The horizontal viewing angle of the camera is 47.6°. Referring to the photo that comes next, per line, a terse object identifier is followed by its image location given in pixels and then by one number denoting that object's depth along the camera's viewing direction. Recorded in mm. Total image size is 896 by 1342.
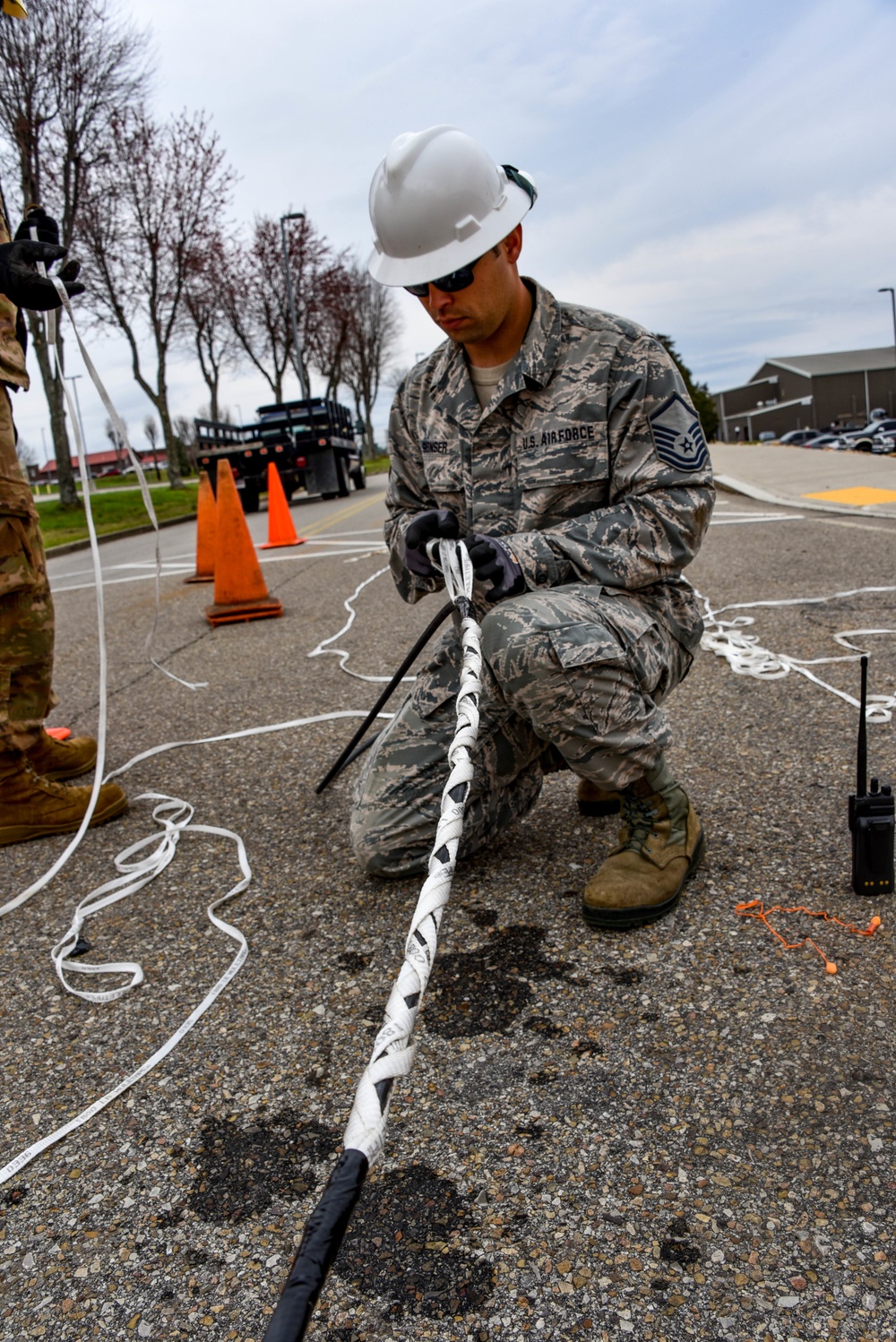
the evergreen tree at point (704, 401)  66375
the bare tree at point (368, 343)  47094
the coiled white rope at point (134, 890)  1738
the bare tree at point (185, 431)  52022
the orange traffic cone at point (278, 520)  10438
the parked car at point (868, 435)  38000
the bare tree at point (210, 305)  25484
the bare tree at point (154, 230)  20859
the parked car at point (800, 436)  51344
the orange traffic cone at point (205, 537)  8422
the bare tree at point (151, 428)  65250
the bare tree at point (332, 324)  35406
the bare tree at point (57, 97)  16406
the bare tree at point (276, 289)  33750
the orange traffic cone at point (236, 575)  6277
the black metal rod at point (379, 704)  2633
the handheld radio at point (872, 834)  2027
